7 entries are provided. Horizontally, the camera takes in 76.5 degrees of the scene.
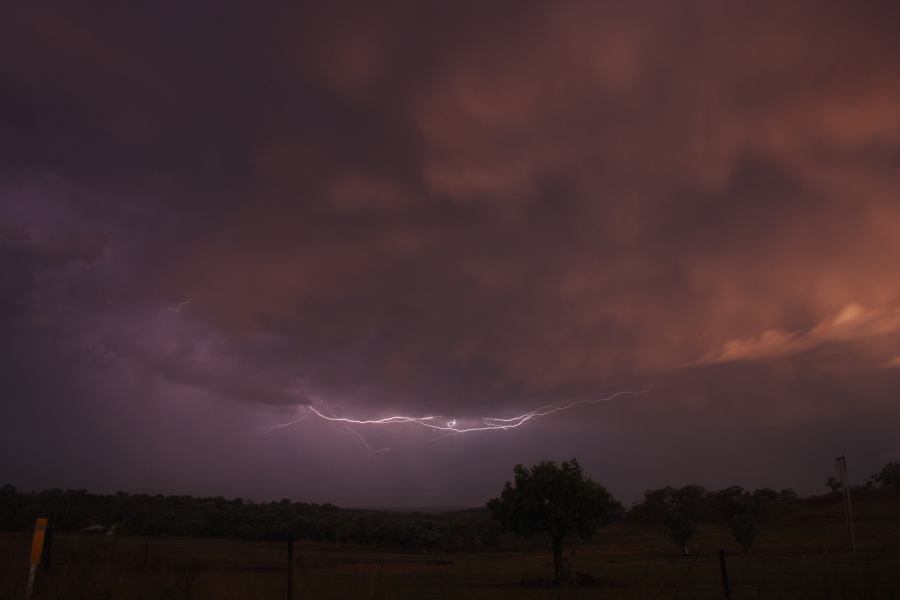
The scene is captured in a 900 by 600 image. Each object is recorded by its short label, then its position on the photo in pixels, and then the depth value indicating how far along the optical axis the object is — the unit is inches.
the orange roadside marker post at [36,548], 378.6
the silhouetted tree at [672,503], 2416.3
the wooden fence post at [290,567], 460.4
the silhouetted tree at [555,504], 1368.1
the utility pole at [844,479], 1746.1
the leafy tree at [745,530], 2160.4
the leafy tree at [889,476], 4114.2
